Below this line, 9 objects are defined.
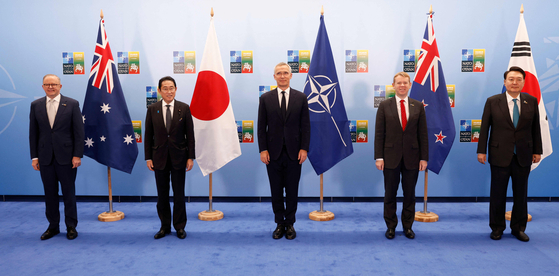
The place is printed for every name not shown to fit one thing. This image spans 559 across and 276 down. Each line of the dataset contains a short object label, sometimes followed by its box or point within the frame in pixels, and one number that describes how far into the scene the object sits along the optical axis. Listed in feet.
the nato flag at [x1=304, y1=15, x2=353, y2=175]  12.84
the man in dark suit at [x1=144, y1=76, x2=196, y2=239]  10.26
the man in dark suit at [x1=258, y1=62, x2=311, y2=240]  10.16
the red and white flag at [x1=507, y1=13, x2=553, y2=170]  12.55
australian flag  12.80
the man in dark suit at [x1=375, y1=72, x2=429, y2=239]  10.09
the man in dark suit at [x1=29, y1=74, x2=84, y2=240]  10.39
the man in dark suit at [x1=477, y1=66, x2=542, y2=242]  9.96
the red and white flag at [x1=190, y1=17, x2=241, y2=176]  12.78
